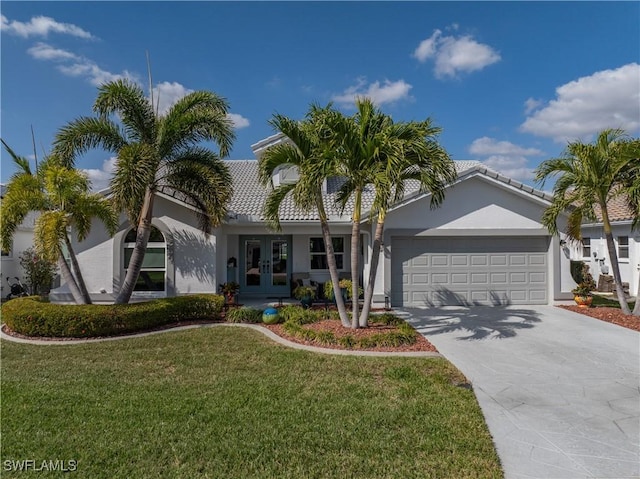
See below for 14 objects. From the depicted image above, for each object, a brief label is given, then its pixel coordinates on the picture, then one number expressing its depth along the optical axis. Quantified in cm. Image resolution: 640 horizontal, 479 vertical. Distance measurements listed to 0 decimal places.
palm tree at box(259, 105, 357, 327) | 812
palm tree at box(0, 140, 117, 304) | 958
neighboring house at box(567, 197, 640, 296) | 1662
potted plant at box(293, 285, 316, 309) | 1309
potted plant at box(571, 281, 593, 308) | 1323
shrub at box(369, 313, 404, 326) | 1007
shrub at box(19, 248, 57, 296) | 1589
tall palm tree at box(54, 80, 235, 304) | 1062
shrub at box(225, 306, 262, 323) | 1130
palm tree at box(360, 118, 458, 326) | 787
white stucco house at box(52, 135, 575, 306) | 1320
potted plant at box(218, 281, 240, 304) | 1320
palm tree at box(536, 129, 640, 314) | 1112
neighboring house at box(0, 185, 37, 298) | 1631
